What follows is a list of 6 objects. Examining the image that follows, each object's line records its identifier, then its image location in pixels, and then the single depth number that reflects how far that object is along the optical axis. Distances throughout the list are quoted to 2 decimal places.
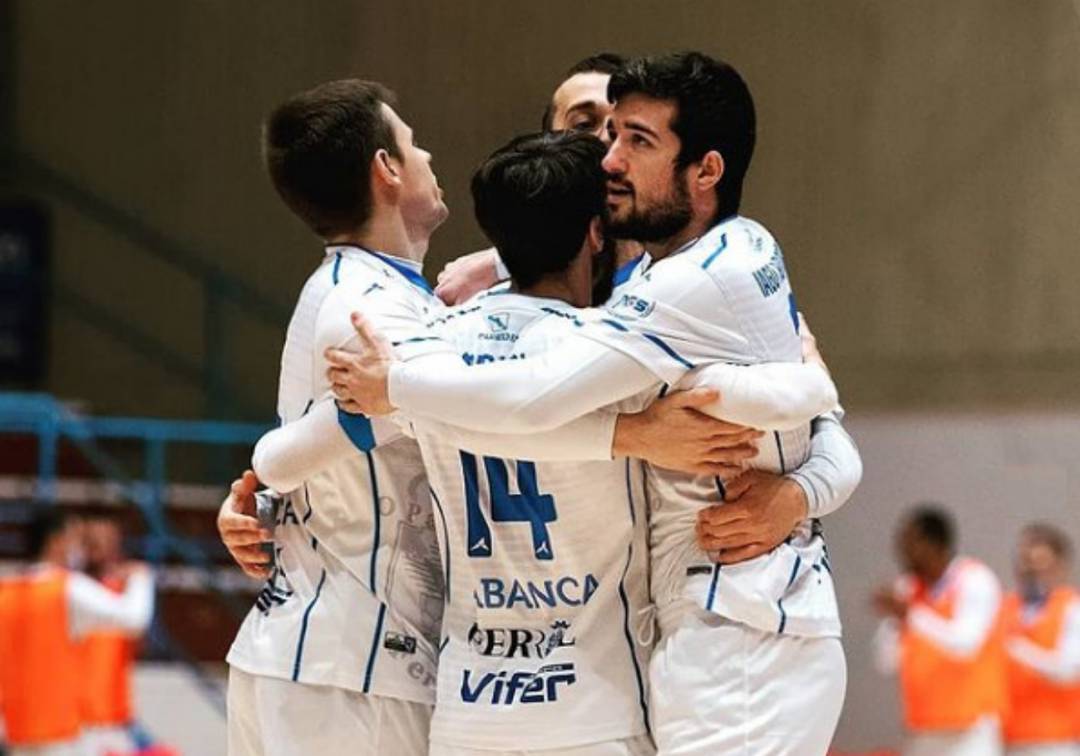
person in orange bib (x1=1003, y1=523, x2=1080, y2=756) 18.34
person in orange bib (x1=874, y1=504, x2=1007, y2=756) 18.36
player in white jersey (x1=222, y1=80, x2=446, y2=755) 6.88
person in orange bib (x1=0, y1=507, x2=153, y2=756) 19.20
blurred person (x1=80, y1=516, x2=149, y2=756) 19.89
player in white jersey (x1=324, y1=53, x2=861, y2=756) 6.23
